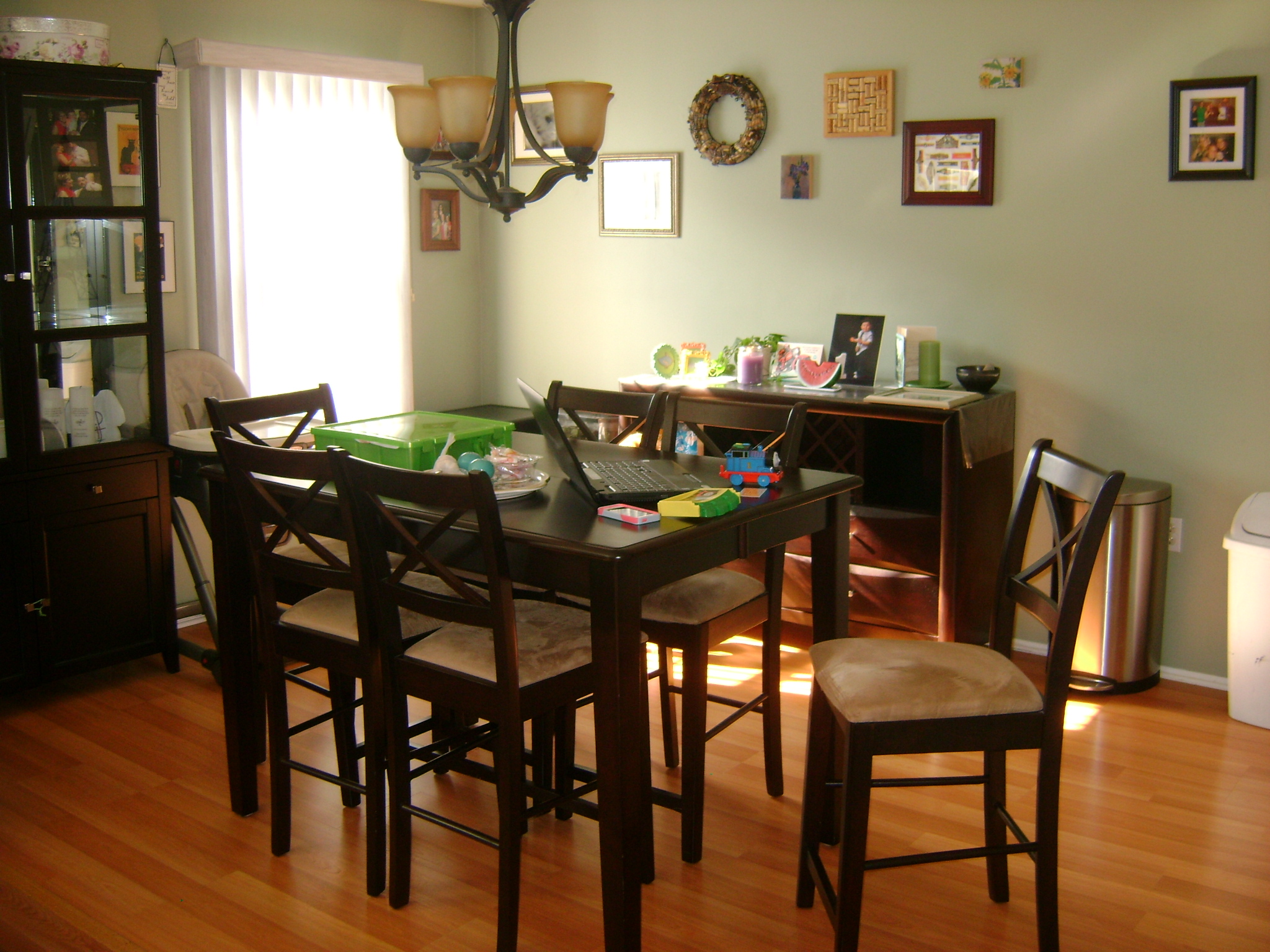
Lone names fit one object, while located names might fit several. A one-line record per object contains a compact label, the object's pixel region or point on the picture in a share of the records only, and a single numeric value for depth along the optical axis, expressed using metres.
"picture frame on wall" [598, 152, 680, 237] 4.52
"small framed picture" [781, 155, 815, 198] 4.15
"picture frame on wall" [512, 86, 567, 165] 4.73
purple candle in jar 4.02
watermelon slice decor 3.93
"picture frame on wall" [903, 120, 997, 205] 3.78
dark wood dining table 2.14
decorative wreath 4.21
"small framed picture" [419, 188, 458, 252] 4.89
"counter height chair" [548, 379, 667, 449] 3.16
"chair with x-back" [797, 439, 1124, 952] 2.06
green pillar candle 3.83
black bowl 3.74
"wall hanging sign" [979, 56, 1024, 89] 3.68
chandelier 2.40
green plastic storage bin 2.61
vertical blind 4.09
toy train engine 2.54
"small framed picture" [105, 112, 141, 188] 3.48
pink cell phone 2.27
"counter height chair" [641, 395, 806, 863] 2.61
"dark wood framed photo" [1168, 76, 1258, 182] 3.34
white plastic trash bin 3.26
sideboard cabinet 3.59
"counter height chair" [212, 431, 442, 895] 2.42
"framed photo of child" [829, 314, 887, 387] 3.96
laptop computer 2.39
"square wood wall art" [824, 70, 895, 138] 3.93
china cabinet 3.32
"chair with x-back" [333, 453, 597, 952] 2.14
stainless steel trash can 3.49
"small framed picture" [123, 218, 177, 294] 3.55
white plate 2.49
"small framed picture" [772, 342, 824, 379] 4.12
